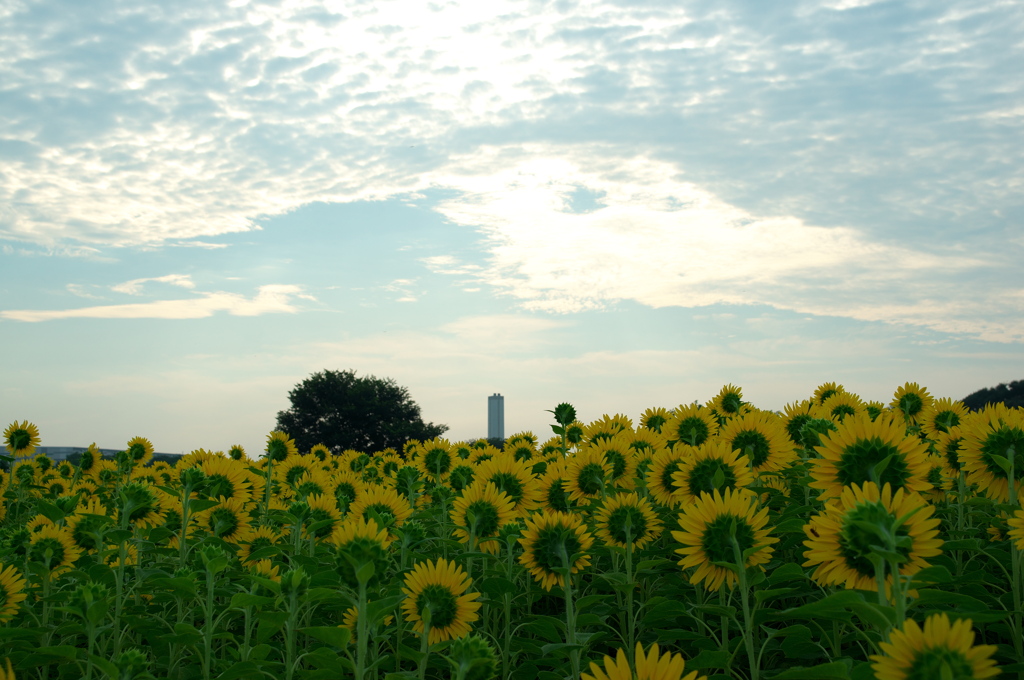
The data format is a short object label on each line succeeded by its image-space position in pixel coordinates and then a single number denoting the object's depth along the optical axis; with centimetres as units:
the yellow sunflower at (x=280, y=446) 797
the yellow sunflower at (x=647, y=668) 169
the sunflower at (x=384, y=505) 444
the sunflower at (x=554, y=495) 484
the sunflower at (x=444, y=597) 329
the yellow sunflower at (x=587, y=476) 496
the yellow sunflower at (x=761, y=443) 480
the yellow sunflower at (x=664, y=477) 445
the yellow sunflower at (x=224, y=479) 566
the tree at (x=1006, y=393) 2380
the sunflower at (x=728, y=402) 768
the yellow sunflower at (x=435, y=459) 775
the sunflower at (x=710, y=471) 385
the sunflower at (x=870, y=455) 293
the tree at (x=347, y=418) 4841
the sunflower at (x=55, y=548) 477
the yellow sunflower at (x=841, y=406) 656
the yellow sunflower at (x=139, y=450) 858
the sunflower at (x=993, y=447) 399
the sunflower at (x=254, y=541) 554
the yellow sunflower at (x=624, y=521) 405
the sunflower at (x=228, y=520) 559
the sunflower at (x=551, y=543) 352
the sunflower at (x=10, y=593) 387
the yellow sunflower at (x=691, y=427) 609
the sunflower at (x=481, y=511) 423
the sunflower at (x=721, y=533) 298
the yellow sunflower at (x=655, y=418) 769
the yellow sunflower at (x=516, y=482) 479
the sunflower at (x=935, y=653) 152
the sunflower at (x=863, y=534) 202
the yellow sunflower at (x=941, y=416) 668
